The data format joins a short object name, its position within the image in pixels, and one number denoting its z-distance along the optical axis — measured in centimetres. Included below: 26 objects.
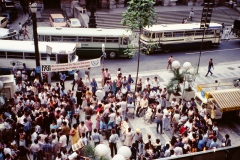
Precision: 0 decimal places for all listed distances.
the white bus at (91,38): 2367
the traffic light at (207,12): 1945
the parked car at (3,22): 2861
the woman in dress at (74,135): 1237
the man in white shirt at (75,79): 1850
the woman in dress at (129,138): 1284
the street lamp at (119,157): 806
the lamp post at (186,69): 1773
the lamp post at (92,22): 2744
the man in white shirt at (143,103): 1623
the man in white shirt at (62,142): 1200
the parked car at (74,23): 2848
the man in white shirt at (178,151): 1168
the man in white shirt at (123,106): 1517
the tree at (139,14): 1667
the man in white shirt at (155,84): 1802
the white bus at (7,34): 2407
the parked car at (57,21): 2930
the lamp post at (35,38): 1546
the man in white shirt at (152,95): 1706
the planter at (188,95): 1858
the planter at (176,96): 1823
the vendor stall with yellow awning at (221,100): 1588
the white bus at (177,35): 2580
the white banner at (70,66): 1662
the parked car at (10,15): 3207
